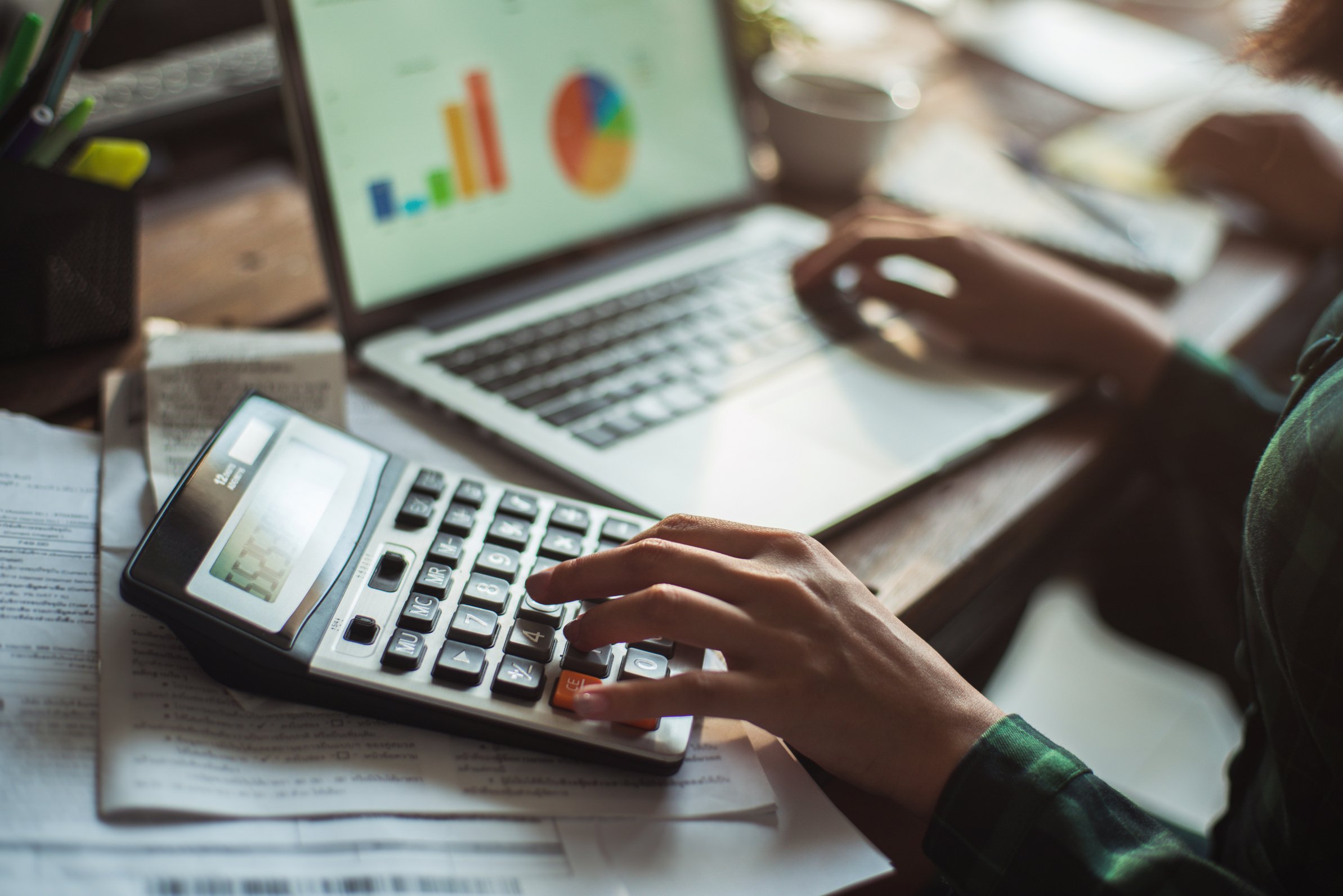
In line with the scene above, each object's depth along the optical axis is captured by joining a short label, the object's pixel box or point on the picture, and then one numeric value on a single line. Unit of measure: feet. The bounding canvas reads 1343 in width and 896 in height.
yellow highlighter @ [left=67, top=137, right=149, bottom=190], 1.81
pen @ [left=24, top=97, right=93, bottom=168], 1.69
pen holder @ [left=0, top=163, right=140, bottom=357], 1.67
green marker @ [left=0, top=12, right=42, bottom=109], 1.54
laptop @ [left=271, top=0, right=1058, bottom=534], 1.74
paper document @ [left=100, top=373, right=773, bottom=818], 1.07
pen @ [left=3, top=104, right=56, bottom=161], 1.60
